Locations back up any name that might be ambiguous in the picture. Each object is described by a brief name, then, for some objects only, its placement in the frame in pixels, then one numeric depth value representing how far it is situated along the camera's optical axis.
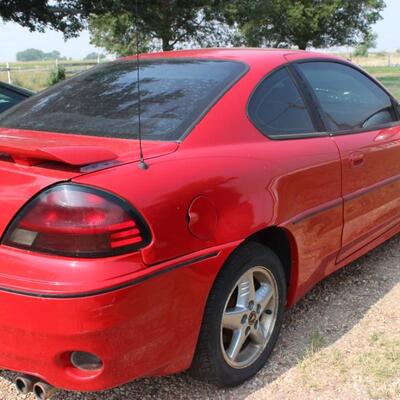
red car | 1.86
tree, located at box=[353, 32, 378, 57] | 43.84
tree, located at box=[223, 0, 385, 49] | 39.81
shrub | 25.06
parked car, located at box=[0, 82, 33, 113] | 5.64
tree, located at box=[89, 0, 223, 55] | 21.14
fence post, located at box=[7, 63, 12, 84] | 24.88
